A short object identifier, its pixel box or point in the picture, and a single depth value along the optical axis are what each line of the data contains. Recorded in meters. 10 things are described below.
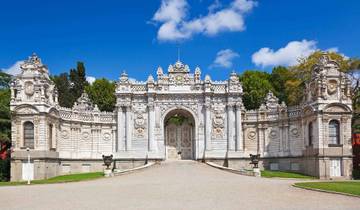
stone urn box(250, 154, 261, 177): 37.62
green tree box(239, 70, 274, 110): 70.12
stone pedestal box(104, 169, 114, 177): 37.84
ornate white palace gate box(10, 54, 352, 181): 48.78
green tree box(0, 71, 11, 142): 44.04
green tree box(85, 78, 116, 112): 74.56
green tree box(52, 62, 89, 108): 77.50
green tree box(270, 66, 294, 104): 72.19
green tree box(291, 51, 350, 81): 51.60
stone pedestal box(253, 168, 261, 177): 37.59
